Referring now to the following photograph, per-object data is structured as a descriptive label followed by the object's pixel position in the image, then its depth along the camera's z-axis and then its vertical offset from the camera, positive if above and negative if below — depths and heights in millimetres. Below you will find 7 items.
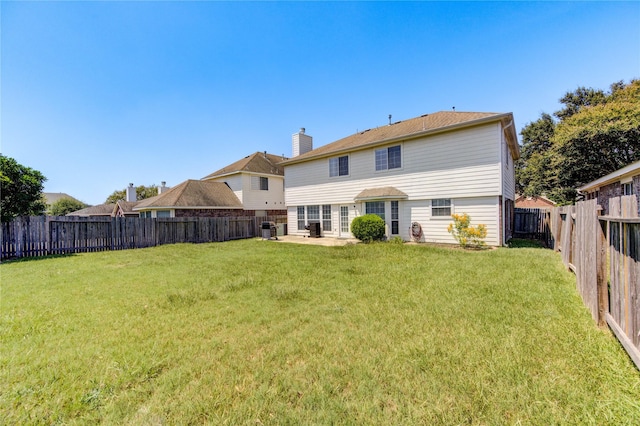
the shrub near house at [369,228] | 12320 -788
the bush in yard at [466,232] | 10359 -925
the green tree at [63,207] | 41312 +1962
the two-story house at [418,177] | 10727 +1783
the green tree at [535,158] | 23469 +5533
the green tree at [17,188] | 10461 +1387
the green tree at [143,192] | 41844 +4128
